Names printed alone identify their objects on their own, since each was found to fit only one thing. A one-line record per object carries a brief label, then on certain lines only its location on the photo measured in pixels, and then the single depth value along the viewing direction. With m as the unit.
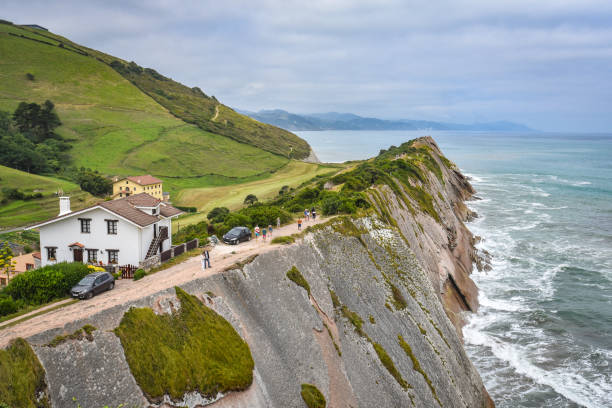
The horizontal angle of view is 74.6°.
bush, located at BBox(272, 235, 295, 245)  33.62
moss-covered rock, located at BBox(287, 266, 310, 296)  29.27
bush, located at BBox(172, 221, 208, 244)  42.10
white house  31.09
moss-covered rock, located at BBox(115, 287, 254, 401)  18.12
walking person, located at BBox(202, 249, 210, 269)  28.00
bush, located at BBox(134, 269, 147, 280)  28.03
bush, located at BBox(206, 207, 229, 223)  77.13
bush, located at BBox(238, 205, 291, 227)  43.70
